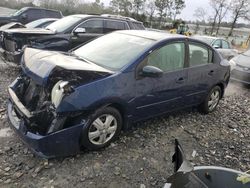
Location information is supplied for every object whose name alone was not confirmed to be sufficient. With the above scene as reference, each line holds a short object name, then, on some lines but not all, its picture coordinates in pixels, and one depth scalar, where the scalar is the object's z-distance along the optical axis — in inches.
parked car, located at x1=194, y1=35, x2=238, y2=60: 325.2
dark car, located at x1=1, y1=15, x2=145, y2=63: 181.3
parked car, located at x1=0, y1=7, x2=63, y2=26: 361.1
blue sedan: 85.9
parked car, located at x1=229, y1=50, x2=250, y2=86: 232.6
